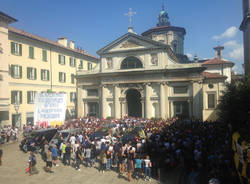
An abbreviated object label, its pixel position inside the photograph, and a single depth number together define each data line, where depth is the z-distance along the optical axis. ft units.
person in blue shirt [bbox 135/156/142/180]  36.78
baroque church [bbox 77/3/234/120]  93.15
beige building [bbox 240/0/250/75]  89.88
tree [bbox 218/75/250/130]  48.06
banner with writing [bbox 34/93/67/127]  66.54
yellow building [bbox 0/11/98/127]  92.57
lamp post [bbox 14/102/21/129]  84.23
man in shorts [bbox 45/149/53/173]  40.81
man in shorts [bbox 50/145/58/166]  44.29
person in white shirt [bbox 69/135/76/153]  49.51
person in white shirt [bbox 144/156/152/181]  36.30
